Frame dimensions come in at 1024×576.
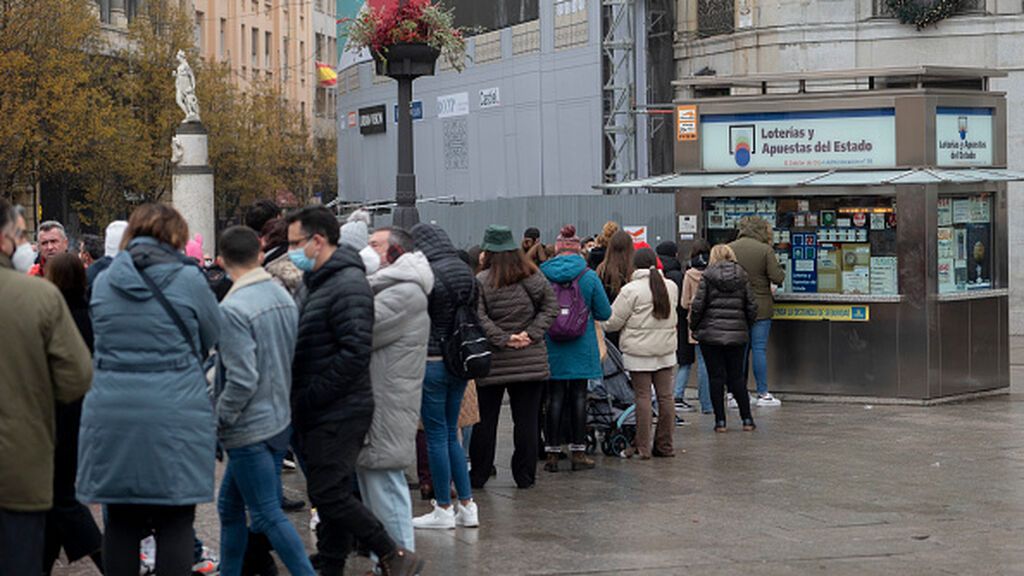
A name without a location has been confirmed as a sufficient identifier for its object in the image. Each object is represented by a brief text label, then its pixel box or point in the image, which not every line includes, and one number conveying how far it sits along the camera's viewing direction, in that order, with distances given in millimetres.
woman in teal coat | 11984
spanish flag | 88188
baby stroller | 13133
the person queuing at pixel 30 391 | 6527
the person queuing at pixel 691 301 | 15766
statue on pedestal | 40062
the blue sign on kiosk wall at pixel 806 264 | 17156
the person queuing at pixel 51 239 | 10727
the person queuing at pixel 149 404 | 6988
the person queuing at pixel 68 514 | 8203
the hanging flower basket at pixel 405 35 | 17984
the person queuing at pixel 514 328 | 11078
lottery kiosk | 16469
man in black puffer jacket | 7945
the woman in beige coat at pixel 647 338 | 12867
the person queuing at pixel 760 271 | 16250
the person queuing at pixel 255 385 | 7453
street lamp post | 18078
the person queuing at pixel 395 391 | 8445
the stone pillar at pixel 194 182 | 37688
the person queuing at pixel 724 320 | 14398
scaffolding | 32562
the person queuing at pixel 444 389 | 9797
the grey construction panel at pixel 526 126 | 34406
